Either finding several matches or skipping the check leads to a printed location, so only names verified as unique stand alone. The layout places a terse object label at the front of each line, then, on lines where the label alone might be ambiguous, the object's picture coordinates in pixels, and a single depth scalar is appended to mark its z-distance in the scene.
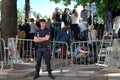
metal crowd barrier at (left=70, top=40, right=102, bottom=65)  9.08
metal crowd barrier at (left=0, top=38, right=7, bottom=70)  8.65
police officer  7.38
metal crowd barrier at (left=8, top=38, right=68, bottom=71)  8.42
